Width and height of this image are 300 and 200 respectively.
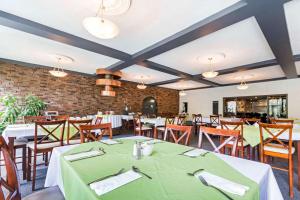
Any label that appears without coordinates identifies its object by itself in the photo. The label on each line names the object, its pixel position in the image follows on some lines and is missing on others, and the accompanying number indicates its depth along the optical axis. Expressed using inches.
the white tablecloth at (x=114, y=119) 227.9
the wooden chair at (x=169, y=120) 193.0
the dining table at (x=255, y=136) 99.3
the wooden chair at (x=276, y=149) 86.2
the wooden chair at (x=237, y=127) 113.6
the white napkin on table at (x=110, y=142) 70.7
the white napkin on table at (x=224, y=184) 31.3
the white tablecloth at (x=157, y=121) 198.7
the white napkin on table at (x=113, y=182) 31.4
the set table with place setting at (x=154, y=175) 30.8
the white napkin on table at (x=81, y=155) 49.0
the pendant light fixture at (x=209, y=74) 174.3
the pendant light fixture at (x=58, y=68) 176.1
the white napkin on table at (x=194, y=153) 54.6
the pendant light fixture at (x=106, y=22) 75.0
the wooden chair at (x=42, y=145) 88.9
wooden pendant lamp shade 221.9
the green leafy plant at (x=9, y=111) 175.0
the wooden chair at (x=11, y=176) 37.3
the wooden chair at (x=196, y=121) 270.4
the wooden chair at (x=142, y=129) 174.2
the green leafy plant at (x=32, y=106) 190.3
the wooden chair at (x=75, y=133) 104.5
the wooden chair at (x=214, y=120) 241.7
